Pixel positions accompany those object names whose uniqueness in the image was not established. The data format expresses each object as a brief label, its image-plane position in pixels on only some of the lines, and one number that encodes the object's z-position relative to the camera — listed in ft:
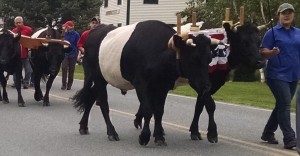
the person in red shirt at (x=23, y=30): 55.53
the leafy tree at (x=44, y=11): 123.44
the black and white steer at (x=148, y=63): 28.48
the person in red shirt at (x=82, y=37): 49.96
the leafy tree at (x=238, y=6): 84.79
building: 151.53
